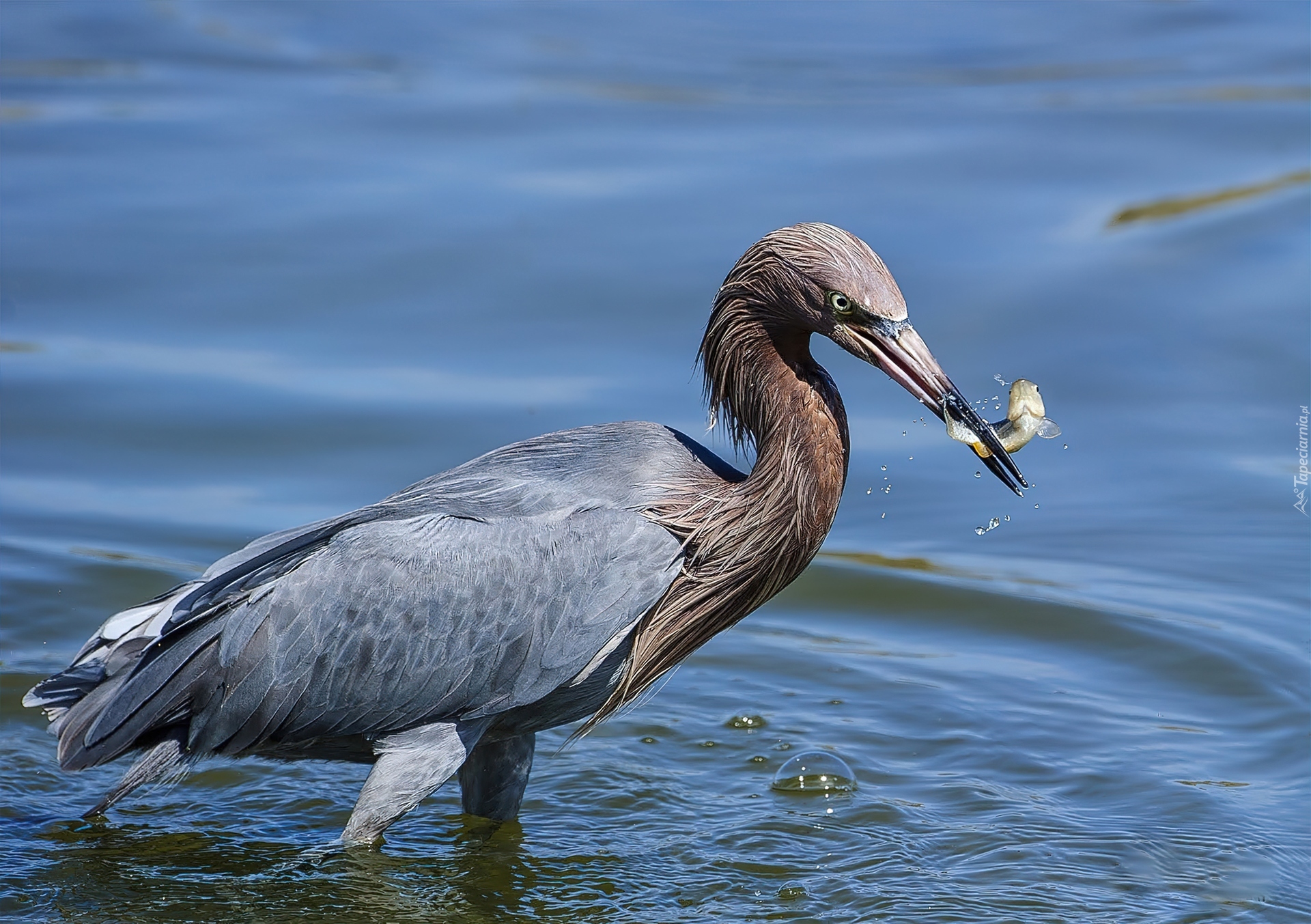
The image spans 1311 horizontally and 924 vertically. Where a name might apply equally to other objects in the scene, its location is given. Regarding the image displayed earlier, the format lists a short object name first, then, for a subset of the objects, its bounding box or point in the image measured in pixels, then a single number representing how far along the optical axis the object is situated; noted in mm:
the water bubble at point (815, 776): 14848
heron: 12750
